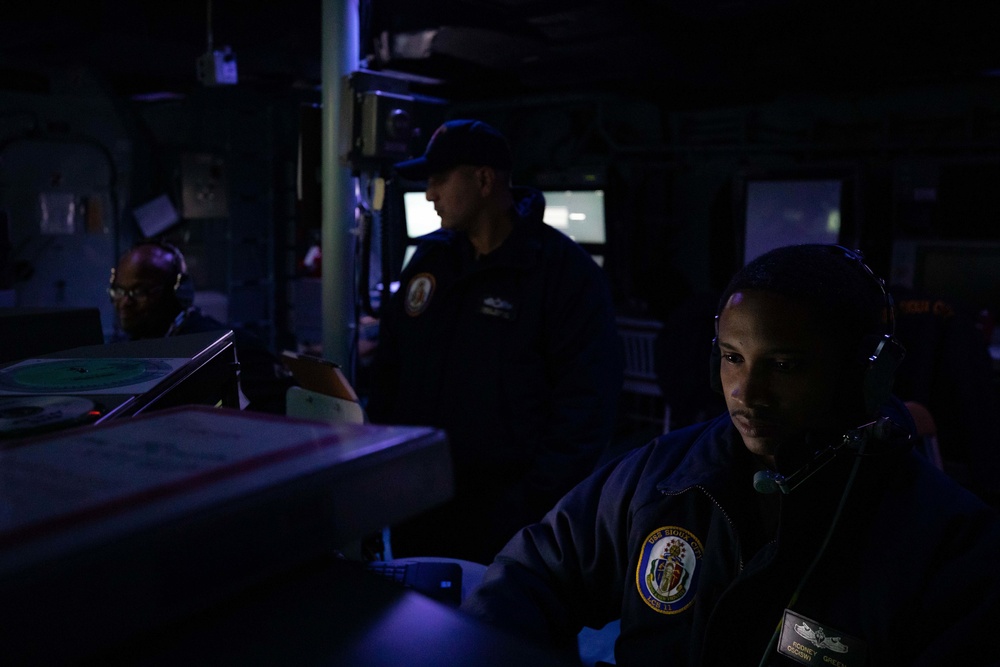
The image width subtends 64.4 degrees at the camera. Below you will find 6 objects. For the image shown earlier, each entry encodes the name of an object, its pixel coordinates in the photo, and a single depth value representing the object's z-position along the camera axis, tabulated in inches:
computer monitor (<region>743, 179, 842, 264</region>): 205.0
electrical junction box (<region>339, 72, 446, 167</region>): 100.2
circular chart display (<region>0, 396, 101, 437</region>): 24.8
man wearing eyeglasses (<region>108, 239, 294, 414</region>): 98.9
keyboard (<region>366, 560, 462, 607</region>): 43.1
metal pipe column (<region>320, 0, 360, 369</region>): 101.2
